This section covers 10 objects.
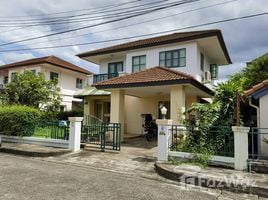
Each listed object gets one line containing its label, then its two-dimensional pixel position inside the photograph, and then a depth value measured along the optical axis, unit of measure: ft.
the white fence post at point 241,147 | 24.86
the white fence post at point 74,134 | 36.19
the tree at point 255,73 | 43.65
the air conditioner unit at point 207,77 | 59.33
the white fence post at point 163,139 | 28.96
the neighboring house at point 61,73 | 84.51
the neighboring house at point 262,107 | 27.18
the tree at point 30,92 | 57.88
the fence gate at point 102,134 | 36.05
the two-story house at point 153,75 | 41.47
